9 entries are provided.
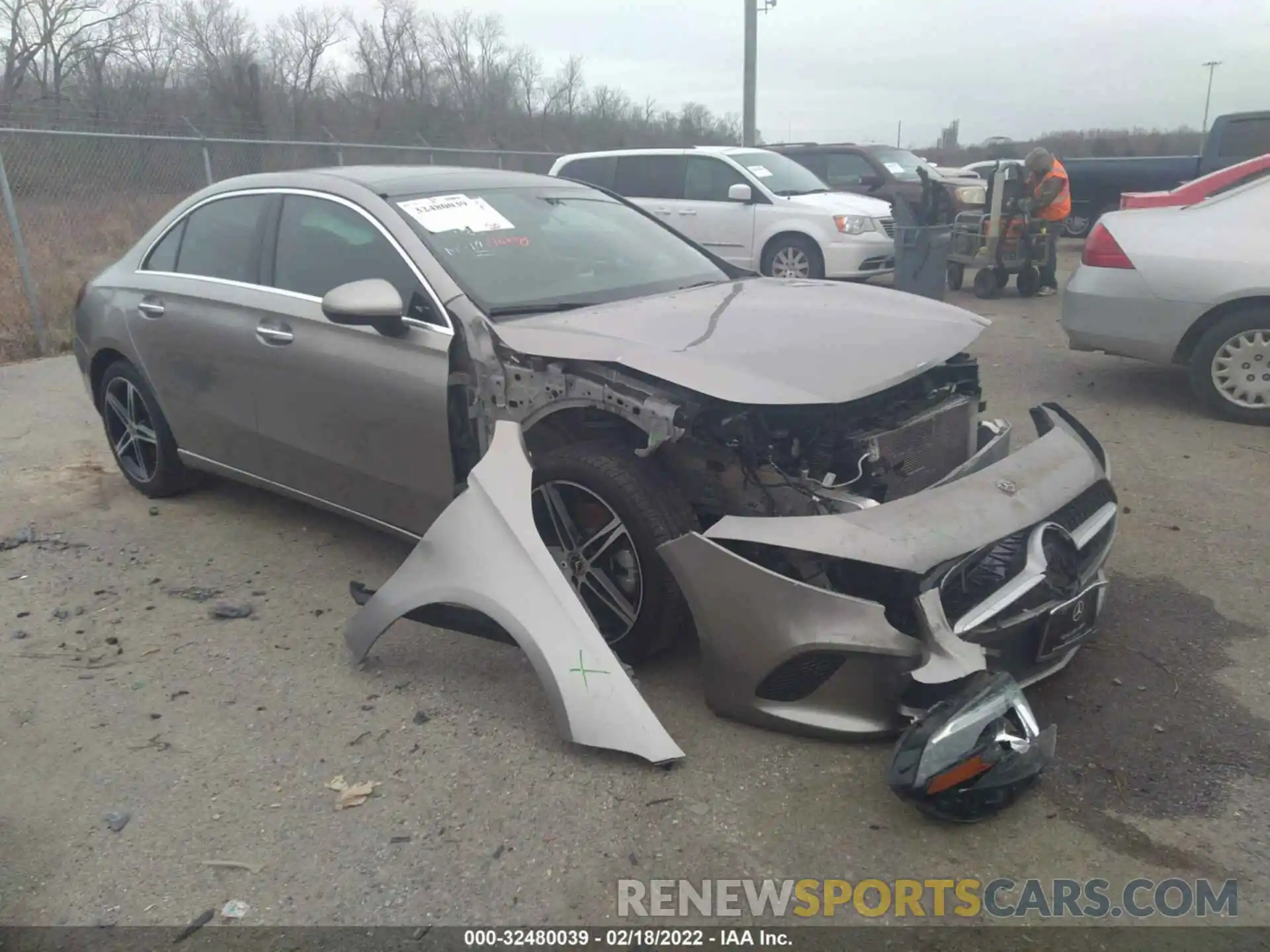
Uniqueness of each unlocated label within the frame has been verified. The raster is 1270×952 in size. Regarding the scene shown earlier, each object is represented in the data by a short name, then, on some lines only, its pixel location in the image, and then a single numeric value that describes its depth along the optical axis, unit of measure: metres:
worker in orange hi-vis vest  10.95
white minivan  10.86
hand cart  11.12
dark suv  13.52
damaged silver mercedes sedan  2.73
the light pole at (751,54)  18.12
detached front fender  2.82
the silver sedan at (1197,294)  6.02
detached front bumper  2.67
